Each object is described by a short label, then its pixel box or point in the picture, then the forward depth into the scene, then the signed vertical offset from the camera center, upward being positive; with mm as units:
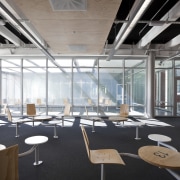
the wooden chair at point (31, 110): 6406 -815
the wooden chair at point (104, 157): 2247 -1044
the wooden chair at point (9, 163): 1483 -738
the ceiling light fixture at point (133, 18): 2783 +1673
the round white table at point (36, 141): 2836 -965
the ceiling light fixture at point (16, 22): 2973 +1616
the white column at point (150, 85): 7996 +340
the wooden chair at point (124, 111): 6176 -840
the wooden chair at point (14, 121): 5015 -1007
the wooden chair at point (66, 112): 6057 -847
